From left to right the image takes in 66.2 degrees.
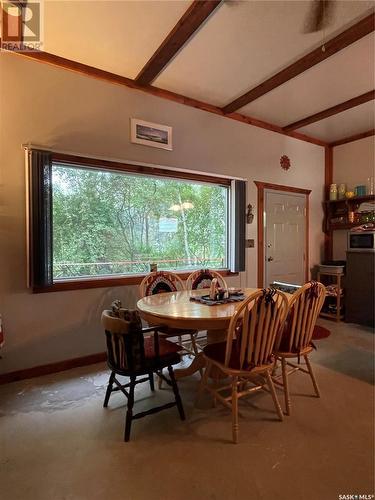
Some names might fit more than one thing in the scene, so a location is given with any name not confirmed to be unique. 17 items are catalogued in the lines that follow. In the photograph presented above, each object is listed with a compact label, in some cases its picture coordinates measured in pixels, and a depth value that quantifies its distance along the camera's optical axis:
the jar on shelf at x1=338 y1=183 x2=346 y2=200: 4.90
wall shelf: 4.68
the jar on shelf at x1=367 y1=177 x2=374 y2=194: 4.53
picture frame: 3.21
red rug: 3.79
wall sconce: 4.16
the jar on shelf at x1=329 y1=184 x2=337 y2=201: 4.96
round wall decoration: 4.53
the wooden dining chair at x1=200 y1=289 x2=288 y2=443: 1.77
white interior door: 4.43
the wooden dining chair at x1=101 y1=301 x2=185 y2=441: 1.75
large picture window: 2.67
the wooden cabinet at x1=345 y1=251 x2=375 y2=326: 4.14
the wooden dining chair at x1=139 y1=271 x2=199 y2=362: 2.83
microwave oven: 4.13
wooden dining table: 1.90
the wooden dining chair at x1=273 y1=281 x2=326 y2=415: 2.08
